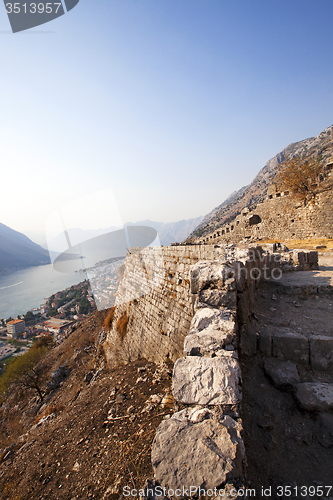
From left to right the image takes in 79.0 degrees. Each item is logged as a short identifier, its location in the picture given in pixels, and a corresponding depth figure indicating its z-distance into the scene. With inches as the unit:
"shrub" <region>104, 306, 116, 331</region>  443.5
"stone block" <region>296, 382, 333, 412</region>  82.9
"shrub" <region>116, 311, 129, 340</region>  335.8
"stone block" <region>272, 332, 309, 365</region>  106.1
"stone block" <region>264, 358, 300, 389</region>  96.3
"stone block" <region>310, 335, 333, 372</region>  102.5
